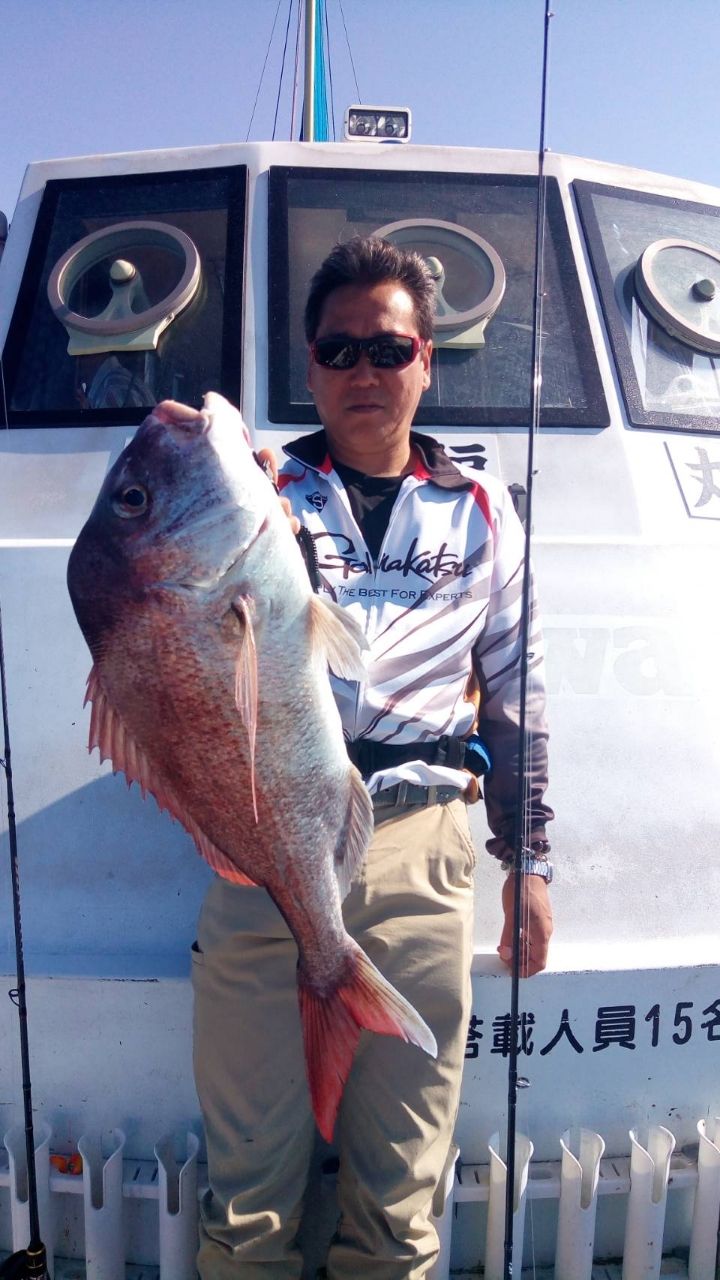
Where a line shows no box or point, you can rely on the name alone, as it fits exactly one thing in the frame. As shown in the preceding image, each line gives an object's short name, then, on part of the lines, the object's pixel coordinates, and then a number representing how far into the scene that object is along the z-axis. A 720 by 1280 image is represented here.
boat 2.18
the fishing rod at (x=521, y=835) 1.90
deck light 4.20
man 1.84
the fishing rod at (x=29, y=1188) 1.88
